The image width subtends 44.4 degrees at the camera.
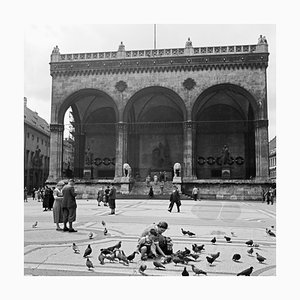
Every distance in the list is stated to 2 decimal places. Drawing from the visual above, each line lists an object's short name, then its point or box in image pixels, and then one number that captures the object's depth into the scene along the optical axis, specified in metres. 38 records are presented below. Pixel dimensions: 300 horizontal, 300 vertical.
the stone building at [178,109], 33.66
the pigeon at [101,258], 6.95
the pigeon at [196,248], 7.78
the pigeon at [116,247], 7.46
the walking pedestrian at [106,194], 21.98
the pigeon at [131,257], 7.01
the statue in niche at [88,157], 40.08
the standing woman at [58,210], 11.34
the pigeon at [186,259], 7.04
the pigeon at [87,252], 7.31
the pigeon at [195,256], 7.25
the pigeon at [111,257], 7.05
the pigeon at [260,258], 7.13
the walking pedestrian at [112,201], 16.44
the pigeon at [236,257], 7.25
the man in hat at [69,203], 10.68
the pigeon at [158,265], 6.65
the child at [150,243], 7.27
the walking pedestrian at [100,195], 22.35
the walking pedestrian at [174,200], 17.86
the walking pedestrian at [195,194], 27.82
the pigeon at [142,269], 6.45
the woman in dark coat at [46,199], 18.64
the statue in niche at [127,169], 33.72
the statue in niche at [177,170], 33.03
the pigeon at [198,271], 6.32
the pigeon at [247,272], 6.27
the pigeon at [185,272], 6.23
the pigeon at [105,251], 7.31
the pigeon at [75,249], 7.85
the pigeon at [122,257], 6.99
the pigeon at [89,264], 6.63
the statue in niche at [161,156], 40.75
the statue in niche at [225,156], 34.50
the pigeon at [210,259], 6.98
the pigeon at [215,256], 7.15
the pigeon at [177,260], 6.92
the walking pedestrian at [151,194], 29.98
